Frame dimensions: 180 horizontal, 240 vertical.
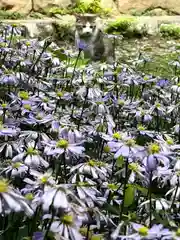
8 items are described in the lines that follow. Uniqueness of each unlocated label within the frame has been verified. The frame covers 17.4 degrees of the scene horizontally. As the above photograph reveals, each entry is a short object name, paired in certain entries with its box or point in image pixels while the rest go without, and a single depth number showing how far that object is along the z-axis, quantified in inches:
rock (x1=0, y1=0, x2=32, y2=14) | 277.7
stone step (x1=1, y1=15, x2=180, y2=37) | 246.4
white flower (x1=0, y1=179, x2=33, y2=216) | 39.5
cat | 212.2
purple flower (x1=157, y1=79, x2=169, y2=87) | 105.0
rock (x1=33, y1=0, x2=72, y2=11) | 287.3
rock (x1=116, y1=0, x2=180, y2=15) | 308.0
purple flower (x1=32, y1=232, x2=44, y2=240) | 46.0
